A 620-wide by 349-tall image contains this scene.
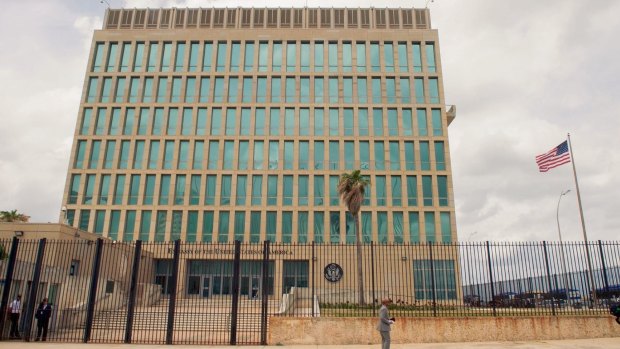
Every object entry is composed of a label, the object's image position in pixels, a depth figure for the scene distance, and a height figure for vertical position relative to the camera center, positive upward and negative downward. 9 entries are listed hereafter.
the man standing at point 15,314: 15.91 -0.97
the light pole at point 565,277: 16.42 +0.53
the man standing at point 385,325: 12.23 -0.95
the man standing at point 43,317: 15.85 -1.05
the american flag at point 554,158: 26.67 +8.03
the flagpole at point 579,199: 27.97 +5.82
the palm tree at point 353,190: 36.09 +7.99
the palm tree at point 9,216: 35.75 +5.59
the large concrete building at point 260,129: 45.12 +16.92
